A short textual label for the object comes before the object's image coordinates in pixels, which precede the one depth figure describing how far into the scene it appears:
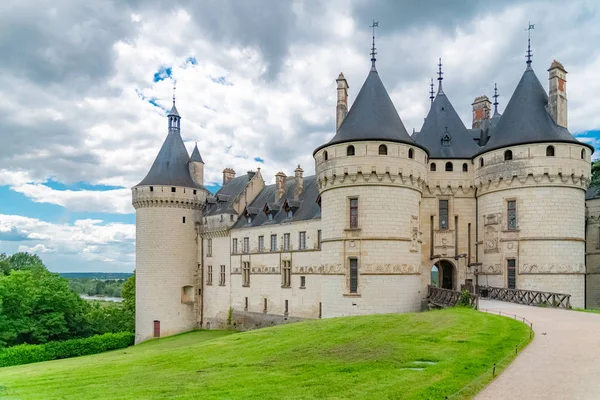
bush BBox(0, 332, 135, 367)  34.94
